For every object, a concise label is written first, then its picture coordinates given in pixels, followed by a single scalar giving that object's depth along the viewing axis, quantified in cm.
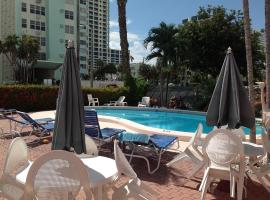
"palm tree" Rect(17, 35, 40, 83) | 2798
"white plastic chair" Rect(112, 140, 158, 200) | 250
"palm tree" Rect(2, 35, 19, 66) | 2778
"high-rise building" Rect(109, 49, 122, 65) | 9459
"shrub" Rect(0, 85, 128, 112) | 1202
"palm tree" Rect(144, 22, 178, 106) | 1871
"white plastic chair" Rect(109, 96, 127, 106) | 1443
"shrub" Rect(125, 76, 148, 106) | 1596
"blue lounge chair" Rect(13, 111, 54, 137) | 629
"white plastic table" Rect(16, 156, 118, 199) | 252
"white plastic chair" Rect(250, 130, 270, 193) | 345
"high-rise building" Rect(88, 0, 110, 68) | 7697
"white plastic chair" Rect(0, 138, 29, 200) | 248
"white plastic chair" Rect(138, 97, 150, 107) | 1454
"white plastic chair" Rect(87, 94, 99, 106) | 1410
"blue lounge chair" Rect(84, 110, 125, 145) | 514
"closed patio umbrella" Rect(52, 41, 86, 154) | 314
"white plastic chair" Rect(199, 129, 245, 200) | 319
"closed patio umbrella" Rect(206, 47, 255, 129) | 382
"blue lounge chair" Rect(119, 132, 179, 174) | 442
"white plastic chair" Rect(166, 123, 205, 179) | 372
